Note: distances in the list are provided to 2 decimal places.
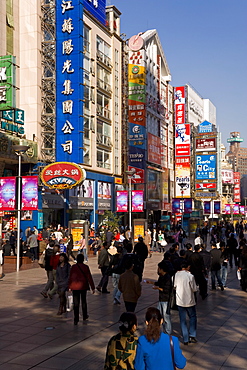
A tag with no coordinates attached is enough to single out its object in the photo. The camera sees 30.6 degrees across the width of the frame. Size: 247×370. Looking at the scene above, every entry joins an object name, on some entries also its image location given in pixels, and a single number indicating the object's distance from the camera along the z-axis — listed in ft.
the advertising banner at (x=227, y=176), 480.23
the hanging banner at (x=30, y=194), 82.19
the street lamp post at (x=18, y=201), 73.09
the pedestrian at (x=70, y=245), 84.16
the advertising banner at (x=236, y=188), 529.04
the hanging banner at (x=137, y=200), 146.10
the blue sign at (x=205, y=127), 346.40
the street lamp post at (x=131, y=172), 115.67
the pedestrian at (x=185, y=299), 31.35
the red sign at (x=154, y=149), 219.61
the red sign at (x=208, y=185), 264.72
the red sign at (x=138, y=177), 197.79
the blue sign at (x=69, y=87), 142.41
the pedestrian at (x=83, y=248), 80.88
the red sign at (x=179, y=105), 266.36
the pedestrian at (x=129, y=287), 34.91
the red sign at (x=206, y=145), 260.62
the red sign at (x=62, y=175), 114.11
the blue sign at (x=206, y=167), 261.65
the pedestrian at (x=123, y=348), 17.03
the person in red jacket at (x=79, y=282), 37.81
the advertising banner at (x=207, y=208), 248.11
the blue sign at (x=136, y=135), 203.82
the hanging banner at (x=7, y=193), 82.07
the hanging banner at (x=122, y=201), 152.15
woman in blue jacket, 15.99
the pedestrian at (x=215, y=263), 53.42
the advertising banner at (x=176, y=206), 207.72
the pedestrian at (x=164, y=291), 32.24
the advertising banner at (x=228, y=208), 324.33
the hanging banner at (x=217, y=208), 261.03
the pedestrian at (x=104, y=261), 51.72
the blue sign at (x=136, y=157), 201.77
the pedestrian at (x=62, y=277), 40.75
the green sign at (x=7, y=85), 98.84
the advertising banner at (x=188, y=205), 202.49
